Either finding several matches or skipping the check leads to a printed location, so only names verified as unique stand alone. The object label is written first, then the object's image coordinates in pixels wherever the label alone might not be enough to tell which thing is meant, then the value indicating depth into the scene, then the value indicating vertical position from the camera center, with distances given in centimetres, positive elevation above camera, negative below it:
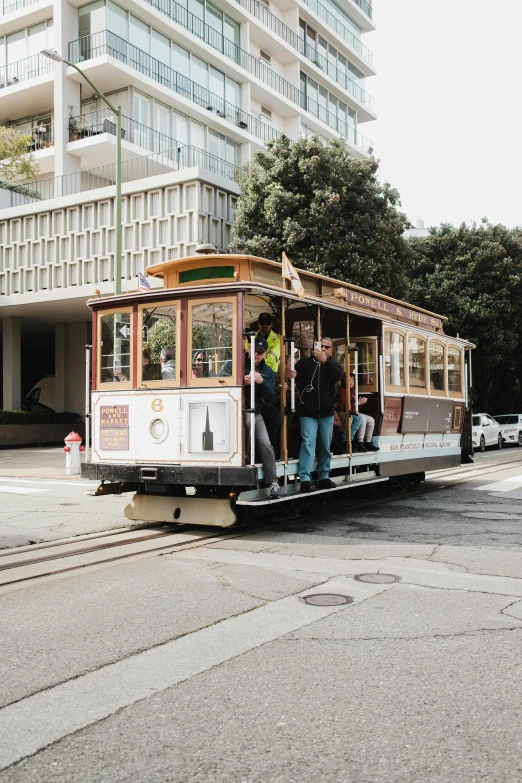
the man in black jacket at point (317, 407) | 979 +2
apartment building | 2781 +1189
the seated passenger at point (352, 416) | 1135 -11
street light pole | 1852 +505
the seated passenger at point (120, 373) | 983 +47
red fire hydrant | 1802 -104
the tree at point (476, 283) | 3153 +516
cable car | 895 +31
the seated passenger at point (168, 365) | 941 +55
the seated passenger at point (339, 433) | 1109 -35
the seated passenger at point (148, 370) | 955 +49
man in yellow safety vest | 946 +86
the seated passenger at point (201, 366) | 923 +52
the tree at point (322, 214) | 2323 +604
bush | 3183 -29
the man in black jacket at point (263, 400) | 898 +10
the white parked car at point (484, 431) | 2736 -86
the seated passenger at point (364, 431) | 1152 -34
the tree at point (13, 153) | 2391 +806
